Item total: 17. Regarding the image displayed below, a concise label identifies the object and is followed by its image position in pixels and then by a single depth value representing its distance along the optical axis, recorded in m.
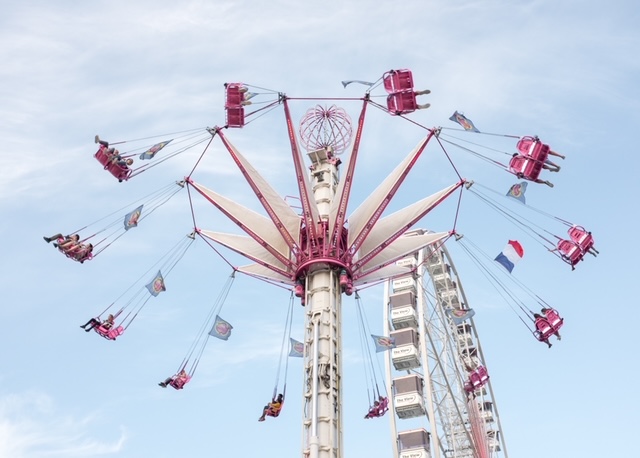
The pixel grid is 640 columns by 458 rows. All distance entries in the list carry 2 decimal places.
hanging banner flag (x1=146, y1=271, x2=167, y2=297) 29.98
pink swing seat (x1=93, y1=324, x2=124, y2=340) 28.97
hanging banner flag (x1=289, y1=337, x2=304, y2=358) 29.44
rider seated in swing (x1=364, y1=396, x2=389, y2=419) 33.72
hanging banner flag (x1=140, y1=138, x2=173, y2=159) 29.64
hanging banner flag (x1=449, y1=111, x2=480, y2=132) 28.91
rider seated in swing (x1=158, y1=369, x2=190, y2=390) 30.73
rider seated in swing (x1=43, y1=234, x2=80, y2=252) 28.56
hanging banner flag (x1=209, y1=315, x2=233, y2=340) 30.16
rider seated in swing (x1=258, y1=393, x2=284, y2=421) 29.09
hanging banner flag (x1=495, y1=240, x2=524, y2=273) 30.31
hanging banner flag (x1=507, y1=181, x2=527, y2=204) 29.83
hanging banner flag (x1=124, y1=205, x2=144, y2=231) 29.88
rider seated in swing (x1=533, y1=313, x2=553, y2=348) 30.55
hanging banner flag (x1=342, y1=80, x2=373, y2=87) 28.72
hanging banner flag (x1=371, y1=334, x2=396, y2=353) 31.97
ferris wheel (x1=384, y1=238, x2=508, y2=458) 40.16
